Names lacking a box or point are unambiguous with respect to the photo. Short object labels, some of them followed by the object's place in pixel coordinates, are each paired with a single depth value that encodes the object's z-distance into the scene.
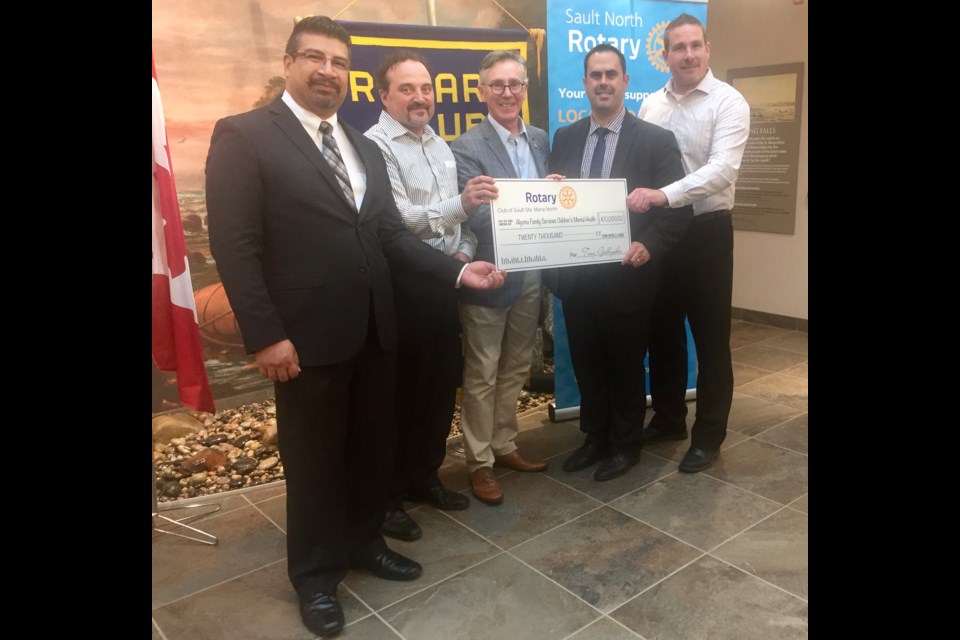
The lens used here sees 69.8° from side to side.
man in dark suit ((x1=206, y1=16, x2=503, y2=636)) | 1.88
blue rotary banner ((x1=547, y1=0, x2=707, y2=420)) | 3.49
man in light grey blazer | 2.77
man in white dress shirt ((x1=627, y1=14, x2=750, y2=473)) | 2.91
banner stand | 3.89
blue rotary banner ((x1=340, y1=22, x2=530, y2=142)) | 3.22
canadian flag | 2.50
